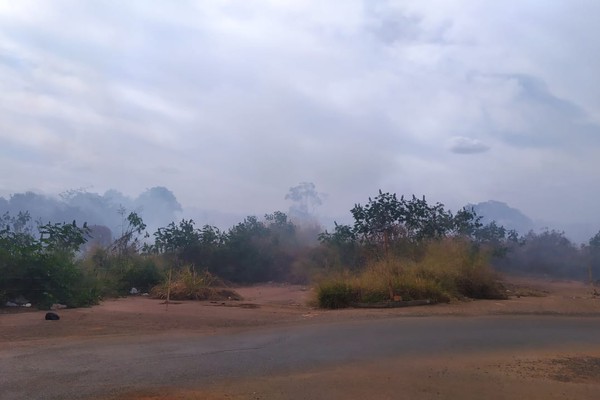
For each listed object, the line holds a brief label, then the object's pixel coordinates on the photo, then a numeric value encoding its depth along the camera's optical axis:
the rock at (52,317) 14.62
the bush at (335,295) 18.64
